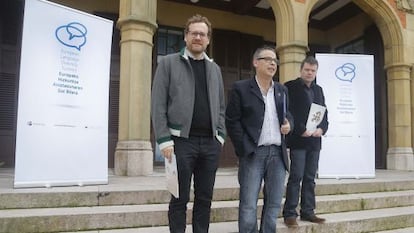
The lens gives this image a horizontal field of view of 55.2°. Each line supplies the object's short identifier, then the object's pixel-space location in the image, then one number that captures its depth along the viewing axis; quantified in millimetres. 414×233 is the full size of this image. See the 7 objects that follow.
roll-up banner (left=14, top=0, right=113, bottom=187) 4012
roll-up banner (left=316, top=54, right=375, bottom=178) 5996
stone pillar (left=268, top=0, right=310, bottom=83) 7449
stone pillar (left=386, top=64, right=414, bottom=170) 8727
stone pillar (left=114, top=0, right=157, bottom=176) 5770
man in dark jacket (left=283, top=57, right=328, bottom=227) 3607
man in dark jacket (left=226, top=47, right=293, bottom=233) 2904
